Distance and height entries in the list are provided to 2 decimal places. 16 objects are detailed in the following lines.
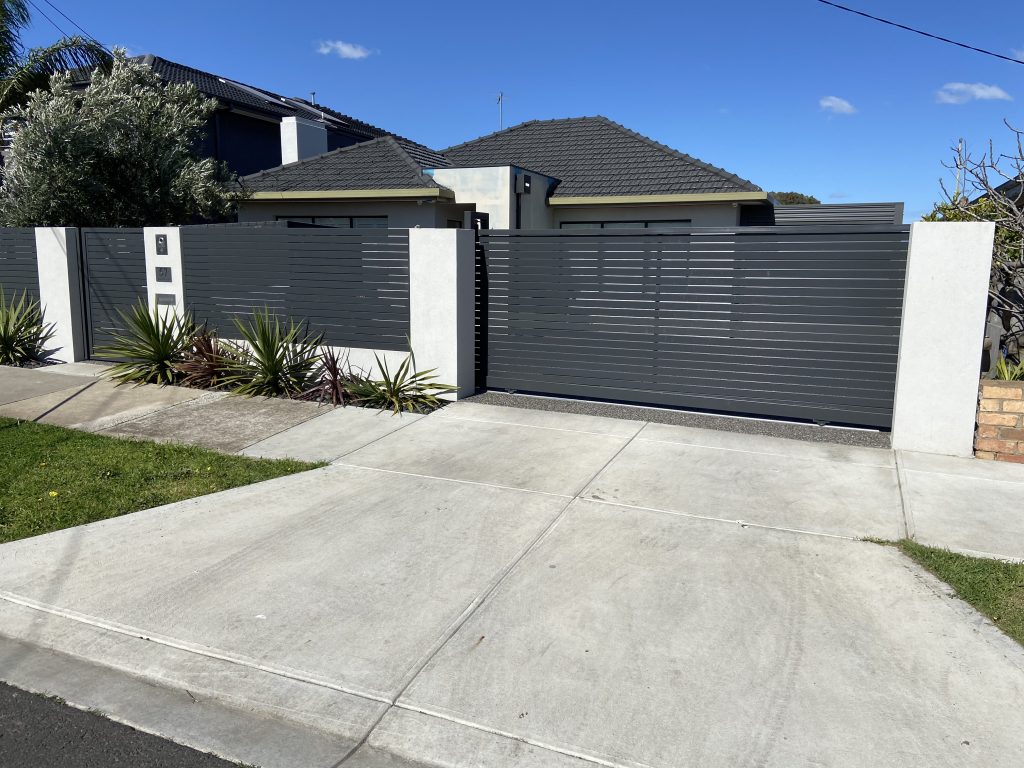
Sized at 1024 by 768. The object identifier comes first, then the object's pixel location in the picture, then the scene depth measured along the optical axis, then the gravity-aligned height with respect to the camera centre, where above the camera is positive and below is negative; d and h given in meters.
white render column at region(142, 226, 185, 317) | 11.10 -0.11
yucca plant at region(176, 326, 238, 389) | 10.18 -1.36
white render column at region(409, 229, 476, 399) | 9.19 -0.44
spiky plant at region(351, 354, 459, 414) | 9.16 -1.53
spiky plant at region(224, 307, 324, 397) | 9.68 -1.24
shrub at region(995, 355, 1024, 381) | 7.79 -1.02
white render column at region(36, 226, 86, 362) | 11.95 -0.42
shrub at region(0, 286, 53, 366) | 11.88 -1.13
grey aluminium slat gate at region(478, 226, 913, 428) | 7.91 -0.56
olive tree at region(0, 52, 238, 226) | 12.70 +1.80
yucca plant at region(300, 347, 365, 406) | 9.43 -1.51
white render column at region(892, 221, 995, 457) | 7.16 -0.63
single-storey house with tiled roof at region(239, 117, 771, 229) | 16.52 +1.71
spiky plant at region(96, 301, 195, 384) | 10.45 -1.21
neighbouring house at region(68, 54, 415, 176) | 20.50 +3.93
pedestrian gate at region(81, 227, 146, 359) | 11.58 -0.25
